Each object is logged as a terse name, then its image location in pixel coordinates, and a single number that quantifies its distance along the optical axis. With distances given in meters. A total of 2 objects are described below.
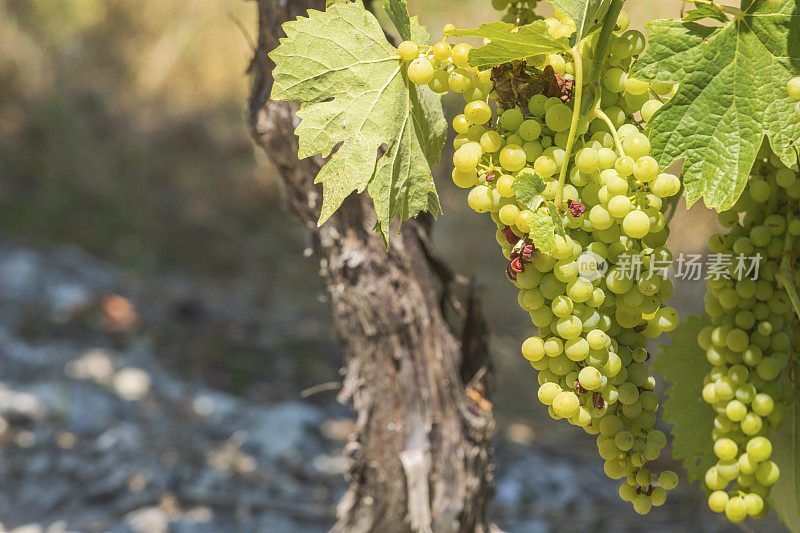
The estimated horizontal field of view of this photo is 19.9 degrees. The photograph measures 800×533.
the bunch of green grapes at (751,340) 1.26
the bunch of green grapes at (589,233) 1.19
